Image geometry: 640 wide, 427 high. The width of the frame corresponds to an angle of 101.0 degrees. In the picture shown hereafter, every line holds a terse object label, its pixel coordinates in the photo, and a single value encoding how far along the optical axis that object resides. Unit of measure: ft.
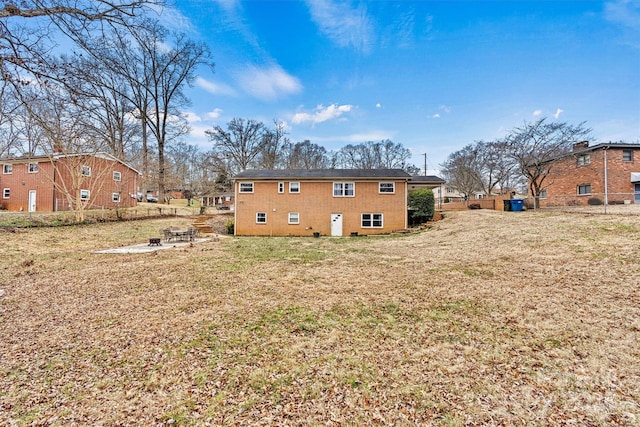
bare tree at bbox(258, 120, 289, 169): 130.00
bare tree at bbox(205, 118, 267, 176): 119.65
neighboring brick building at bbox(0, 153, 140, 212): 74.43
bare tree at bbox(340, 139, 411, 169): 155.33
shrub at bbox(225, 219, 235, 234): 69.90
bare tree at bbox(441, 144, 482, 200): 123.03
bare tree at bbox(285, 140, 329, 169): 140.43
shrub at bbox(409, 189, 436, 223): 67.41
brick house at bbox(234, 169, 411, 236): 63.00
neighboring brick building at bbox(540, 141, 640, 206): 66.33
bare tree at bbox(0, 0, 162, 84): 15.64
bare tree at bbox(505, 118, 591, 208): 62.13
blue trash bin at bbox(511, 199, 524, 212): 67.86
